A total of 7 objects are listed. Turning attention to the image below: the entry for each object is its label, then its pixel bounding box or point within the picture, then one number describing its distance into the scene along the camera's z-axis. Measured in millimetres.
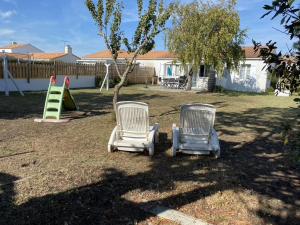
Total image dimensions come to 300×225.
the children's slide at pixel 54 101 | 7482
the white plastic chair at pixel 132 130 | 4874
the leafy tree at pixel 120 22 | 7207
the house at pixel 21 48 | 40992
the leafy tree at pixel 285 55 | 1549
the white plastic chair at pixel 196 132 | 4843
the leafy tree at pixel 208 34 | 16595
